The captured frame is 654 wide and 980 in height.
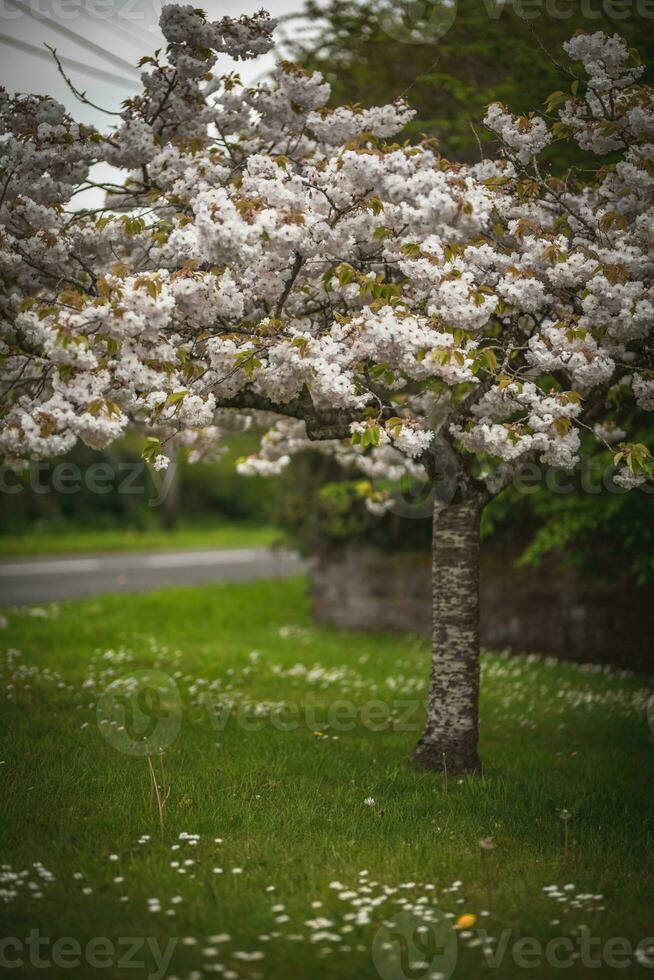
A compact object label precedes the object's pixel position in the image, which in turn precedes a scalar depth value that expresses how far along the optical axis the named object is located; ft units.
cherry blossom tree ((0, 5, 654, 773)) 17.16
